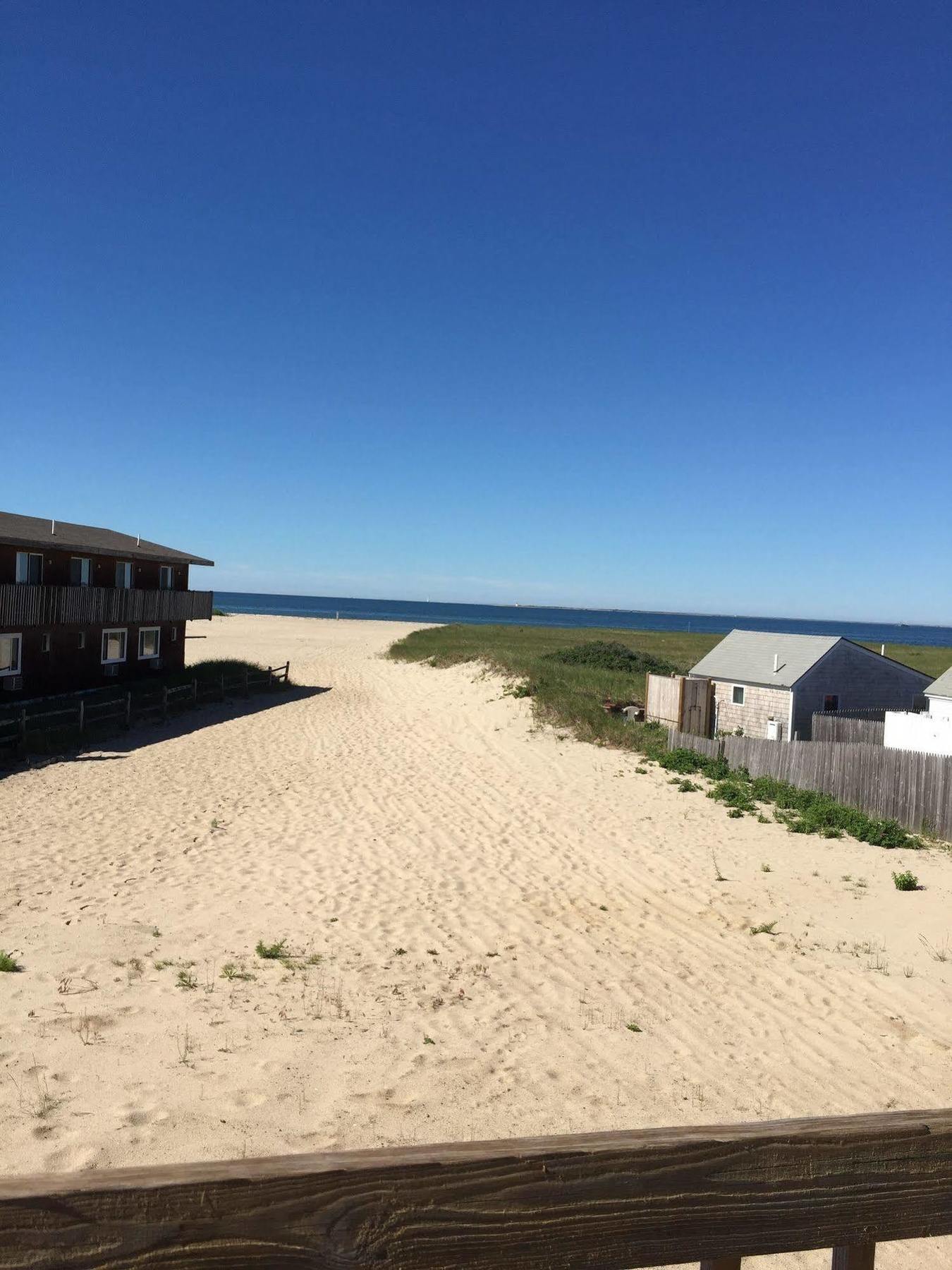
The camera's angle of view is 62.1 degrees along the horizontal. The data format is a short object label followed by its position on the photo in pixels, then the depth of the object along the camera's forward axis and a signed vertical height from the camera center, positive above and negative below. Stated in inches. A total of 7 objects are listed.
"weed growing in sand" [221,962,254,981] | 350.3 -160.1
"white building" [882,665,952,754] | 772.6 -86.7
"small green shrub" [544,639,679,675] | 1711.4 -60.9
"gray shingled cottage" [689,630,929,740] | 964.6 -53.0
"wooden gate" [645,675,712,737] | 1046.4 -91.6
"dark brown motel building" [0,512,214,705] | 962.7 +1.6
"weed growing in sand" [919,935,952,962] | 415.2 -162.5
